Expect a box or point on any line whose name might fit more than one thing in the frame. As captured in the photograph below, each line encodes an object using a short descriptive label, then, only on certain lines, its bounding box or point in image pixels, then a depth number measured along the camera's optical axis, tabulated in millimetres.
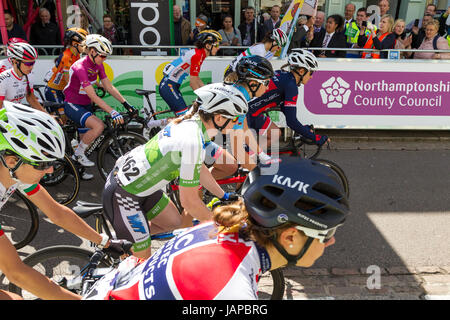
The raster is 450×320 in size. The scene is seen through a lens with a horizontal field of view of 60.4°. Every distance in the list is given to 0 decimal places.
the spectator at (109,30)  10609
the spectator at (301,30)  9320
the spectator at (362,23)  9297
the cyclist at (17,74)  5586
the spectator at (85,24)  10305
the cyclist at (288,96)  5324
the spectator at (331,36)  9219
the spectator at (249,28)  10852
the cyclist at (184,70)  6781
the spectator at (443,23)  10036
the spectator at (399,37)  9203
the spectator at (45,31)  10148
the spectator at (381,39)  8698
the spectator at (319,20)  10258
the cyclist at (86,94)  5934
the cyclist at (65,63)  7059
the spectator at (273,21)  10906
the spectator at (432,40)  8734
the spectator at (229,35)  10633
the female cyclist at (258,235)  1638
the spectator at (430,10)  9583
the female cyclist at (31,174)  2170
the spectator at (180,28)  10391
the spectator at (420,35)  9344
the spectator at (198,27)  10102
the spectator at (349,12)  10070
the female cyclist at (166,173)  2980
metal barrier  8281
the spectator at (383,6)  9891
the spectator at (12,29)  9289
